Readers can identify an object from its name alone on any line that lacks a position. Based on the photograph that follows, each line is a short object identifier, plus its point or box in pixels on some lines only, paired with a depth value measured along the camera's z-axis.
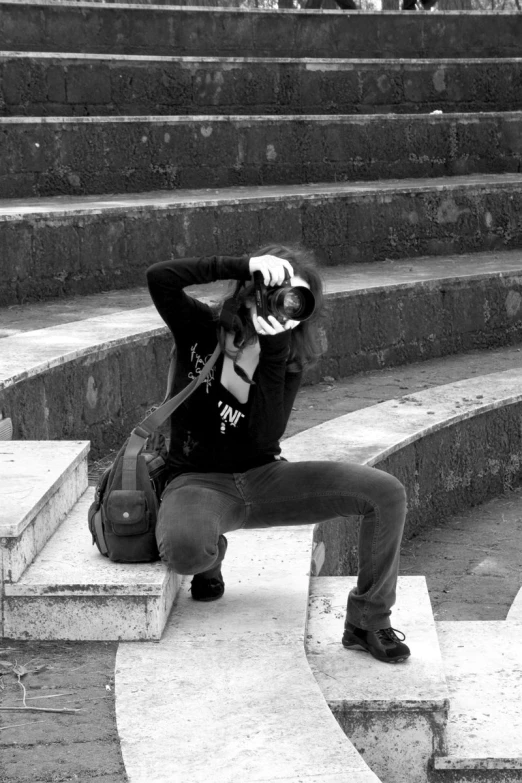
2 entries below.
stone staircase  2.63
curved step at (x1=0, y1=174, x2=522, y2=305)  6.51
